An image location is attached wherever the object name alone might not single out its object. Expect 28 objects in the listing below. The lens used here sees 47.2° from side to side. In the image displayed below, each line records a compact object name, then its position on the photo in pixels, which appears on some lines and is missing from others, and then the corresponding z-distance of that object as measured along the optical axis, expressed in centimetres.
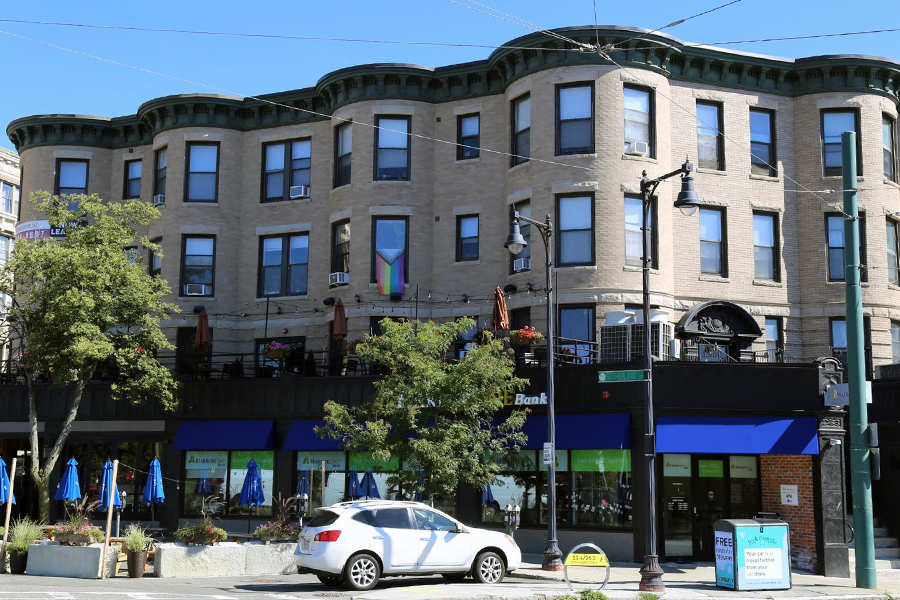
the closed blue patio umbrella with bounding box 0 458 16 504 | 2503
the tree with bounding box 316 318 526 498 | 2214
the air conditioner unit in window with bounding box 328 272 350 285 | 3088
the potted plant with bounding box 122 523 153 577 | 1984
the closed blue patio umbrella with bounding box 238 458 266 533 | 2612
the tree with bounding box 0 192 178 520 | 2633
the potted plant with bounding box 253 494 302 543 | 2144
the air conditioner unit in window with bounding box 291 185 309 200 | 3262
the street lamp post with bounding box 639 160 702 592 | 1880
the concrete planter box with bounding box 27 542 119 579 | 1992
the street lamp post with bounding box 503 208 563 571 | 2184
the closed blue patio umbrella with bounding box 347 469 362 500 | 2806
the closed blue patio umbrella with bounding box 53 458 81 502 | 2506
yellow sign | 1747
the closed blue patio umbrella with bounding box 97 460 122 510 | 2468
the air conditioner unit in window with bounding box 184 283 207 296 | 3262
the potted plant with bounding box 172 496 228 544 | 2047
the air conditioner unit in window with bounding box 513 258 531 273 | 2869
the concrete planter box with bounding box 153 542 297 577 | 2008
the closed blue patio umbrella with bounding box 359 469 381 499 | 2758
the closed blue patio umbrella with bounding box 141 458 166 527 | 2494
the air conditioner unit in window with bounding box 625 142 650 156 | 2817
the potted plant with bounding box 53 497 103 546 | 2044
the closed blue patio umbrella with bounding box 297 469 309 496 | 2838
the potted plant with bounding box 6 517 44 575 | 2072
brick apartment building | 2573
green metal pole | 2008
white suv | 1786
